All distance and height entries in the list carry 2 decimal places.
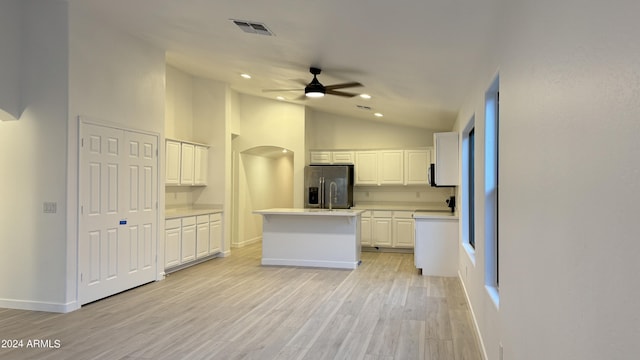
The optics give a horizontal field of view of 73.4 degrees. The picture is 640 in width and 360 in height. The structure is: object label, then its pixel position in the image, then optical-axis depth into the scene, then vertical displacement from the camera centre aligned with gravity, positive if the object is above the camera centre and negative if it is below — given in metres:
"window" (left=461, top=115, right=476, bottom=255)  5.42 +0.00
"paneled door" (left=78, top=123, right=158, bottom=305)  4.77 -0.29
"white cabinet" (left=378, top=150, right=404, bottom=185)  8.74 +0.41
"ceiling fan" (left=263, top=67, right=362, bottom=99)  5.38 +1.28
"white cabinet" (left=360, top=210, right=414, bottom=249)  8.41 -0.83
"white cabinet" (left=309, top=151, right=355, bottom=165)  9.00 +0.63
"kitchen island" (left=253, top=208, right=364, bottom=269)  6.83 -0.83
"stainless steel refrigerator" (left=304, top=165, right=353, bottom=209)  8.61 +0.02
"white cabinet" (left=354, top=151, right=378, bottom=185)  8.91 +0.40
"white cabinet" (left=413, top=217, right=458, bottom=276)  6.39 -0.89
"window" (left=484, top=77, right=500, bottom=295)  3.25 +0.00
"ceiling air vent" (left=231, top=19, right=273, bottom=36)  4.21 +1.61
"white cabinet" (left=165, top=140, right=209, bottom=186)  6.90 +0.41
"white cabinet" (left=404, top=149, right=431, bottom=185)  8.57 +0.43
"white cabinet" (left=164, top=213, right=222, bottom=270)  6.43 -0.85
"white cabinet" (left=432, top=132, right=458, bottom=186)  6.59 +0.44
